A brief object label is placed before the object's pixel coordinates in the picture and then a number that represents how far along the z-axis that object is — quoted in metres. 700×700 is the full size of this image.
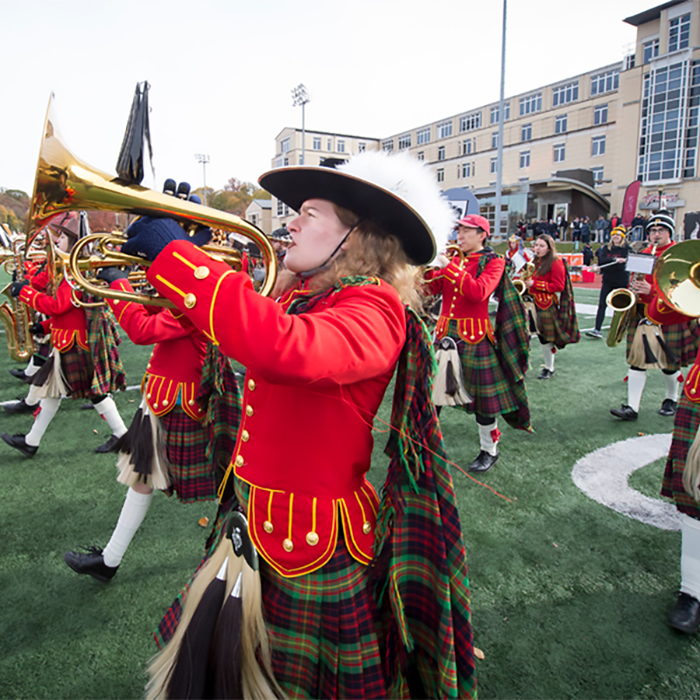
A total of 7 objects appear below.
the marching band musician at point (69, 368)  4.26
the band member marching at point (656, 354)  5.25
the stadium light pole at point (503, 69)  19.45
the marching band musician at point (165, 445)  2.63
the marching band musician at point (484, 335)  4.20
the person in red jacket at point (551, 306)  7.02
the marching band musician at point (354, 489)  1.31
